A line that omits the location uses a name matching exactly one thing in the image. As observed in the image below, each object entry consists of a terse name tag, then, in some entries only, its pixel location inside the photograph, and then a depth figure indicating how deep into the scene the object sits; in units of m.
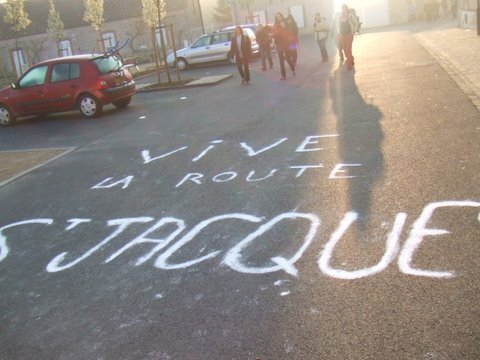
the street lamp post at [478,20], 19.53
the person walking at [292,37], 15.61
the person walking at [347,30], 14.70
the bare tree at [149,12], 23.36
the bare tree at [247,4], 46.89
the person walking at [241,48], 15.34
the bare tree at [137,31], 42.96
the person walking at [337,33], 15.03
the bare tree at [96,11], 31.98
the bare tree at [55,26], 38.97
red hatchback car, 13.34
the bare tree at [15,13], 28.70
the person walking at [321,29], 17.78
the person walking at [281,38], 15.03
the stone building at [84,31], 42.59
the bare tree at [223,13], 54.03
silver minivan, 24.47
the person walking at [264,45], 19.05
